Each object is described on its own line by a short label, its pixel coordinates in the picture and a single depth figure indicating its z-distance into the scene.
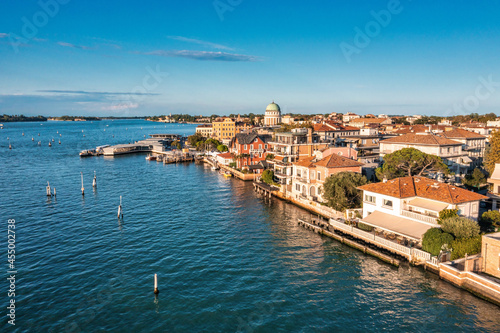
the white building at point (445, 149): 56.94
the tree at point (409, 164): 46.81
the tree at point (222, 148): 116.36
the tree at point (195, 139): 139.23
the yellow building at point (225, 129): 161.00
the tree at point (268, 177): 63.09
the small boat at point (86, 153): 118.99
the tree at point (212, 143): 125.75
